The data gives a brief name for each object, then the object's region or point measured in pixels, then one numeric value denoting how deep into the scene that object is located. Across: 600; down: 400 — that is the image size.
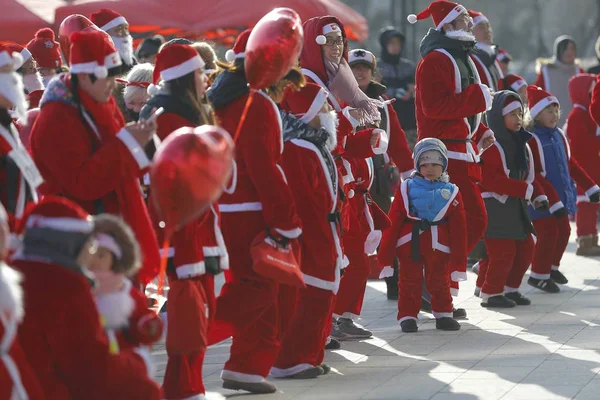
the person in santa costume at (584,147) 22.95
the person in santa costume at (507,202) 17.35
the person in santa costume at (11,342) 7.55
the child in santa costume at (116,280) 8.80
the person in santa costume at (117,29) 16.30
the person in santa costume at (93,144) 10.30
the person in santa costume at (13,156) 10.44
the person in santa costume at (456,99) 16.13
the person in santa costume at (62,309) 8.26
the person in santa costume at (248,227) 11.85
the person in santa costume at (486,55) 19.80
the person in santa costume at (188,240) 11.09
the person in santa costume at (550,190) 18.64
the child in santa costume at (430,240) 15.73
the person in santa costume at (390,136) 16.59
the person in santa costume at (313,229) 12.88
